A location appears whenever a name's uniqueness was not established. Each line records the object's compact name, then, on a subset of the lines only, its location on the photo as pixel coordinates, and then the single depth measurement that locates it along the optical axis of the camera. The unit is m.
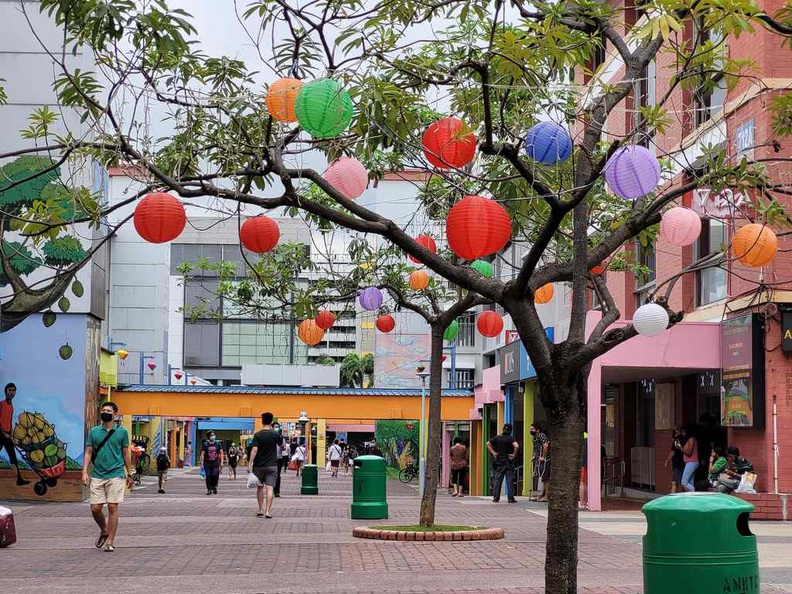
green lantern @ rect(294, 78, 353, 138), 9.16
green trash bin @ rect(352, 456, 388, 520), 20.22
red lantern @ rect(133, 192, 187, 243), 10.37
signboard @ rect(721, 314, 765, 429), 20.77
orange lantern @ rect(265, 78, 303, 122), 9.90
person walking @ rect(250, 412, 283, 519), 21.06
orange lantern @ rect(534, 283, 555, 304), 17.72
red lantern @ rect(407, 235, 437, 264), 15.89
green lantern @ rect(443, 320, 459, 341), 21.61
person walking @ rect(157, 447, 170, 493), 35.06
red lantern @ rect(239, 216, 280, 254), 12.62
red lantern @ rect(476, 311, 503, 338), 20.42
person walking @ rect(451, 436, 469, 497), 33.69
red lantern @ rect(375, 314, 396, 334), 21.26
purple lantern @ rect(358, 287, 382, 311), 19.03
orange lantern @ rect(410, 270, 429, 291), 18.62
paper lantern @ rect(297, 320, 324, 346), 19.48
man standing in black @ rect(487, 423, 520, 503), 27.47
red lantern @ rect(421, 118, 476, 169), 9.92
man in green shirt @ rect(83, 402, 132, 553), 14.97
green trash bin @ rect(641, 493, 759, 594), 7.18
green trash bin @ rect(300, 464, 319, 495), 34.69
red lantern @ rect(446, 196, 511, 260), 9.58
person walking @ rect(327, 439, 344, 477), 55.53
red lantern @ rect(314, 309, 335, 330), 19.73
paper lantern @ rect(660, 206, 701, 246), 12.23
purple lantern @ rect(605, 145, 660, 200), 9.96
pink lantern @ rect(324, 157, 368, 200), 10.64
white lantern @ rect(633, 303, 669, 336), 11.80
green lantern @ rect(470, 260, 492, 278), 17.61
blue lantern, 9.80
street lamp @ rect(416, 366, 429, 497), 31.86
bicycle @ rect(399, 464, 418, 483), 51.16
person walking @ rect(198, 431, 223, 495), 33.09
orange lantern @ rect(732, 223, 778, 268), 11.73
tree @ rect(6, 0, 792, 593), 9.26
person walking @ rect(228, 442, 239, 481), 50.79
